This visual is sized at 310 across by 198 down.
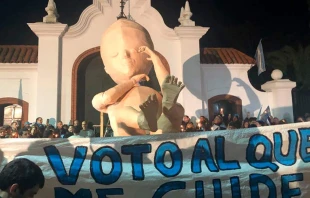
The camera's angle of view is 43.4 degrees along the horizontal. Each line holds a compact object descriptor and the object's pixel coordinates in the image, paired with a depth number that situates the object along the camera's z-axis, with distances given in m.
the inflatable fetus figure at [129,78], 5.04
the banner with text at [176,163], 3.87
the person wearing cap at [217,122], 9.45
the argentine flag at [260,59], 12.25
